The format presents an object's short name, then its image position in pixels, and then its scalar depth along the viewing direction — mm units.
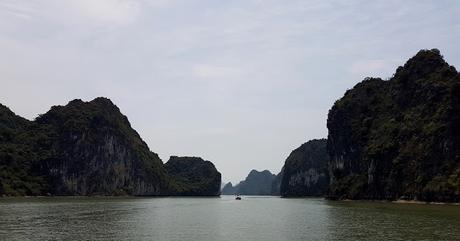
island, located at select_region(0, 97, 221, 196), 180500
